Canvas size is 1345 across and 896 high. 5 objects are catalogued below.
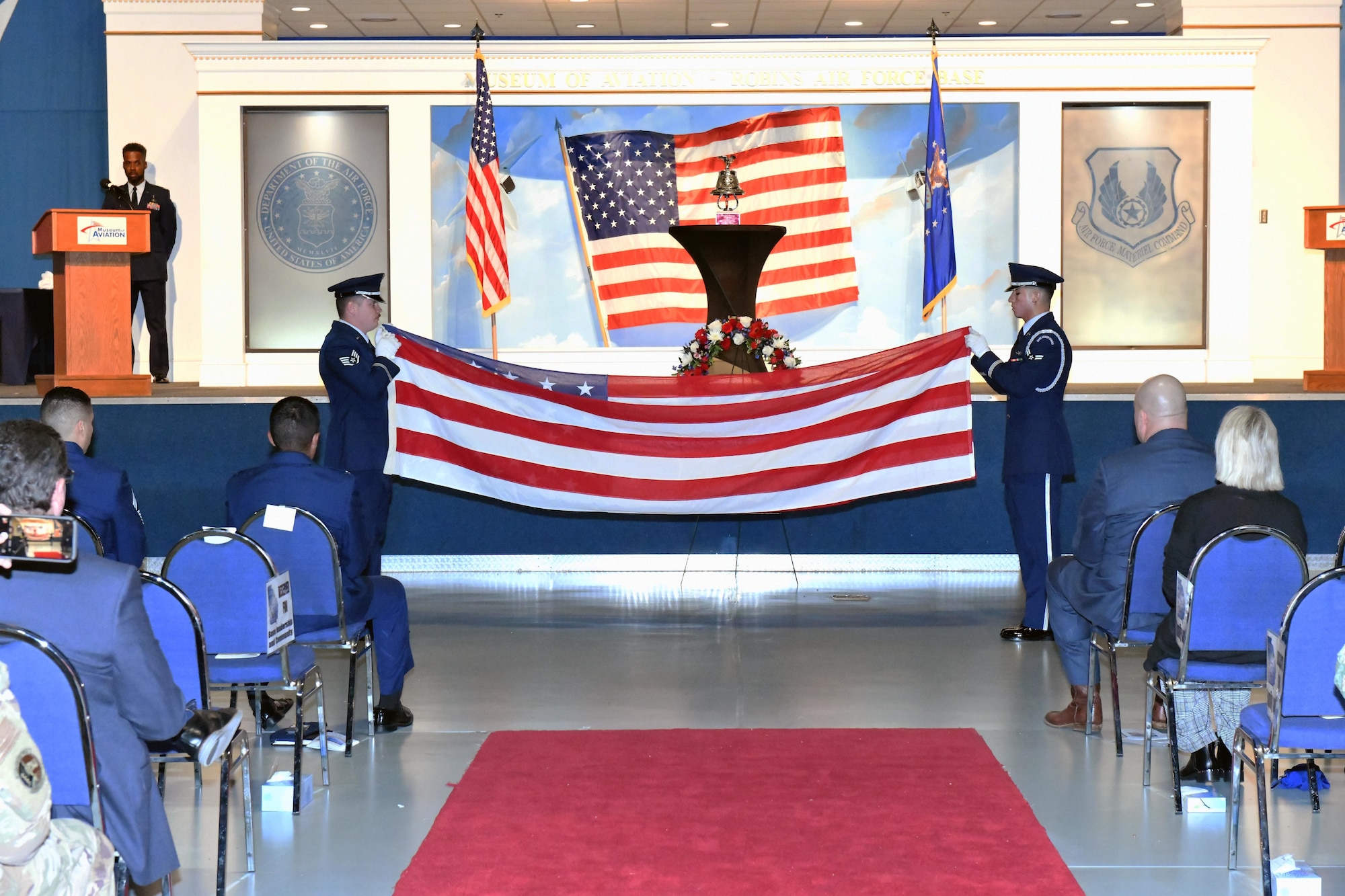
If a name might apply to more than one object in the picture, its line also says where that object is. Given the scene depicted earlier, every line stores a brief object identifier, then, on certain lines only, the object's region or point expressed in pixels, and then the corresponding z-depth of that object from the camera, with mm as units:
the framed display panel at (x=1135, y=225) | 11414
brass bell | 8164
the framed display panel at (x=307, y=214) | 11297
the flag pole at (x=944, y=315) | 10663
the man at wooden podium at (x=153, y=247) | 10914
